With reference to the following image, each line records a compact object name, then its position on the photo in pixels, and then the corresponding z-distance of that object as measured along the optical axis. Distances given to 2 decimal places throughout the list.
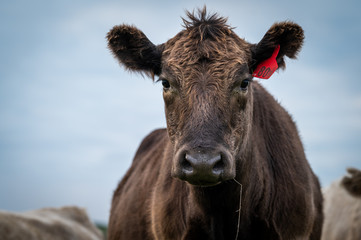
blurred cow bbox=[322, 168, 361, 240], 7.98
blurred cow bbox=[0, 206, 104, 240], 8.36
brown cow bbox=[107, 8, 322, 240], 3.36
